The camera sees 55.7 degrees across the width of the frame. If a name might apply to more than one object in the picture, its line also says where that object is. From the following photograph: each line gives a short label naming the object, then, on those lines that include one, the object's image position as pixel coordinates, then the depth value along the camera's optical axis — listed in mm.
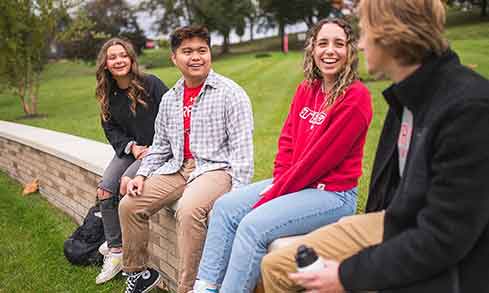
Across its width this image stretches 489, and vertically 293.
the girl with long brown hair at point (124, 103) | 3799
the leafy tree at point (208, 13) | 40406
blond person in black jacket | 1268
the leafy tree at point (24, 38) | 12625
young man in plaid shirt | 2920
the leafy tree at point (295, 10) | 42875
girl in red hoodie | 2148
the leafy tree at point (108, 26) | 34859
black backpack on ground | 3956
